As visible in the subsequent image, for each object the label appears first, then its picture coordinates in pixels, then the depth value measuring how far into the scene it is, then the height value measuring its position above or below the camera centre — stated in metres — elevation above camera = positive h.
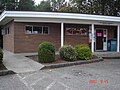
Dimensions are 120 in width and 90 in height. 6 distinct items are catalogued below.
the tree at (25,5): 19.63 +6.77
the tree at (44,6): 25.59 +8.97
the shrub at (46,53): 6.09 -0.79
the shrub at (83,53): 6.89 -0.90
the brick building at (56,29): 8.47 +0.94
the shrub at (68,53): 6.52 -0.86
